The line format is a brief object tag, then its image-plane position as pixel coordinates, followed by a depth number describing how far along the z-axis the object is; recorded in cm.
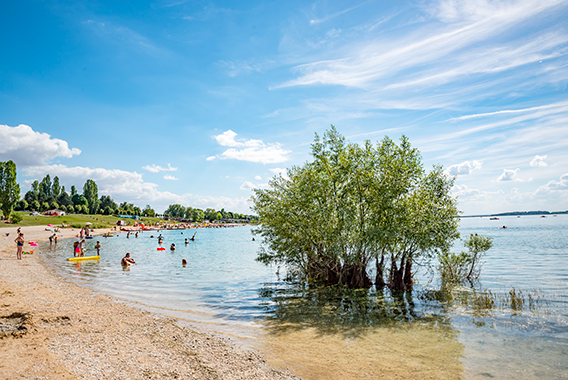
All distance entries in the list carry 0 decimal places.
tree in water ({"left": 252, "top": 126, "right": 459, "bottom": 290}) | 2036
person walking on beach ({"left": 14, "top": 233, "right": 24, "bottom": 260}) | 3357
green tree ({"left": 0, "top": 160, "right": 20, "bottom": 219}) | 8362
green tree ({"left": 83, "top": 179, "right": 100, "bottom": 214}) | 17450
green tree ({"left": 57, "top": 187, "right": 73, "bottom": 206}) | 17448
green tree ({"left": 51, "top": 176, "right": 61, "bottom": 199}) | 17675
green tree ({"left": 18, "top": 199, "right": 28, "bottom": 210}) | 13666
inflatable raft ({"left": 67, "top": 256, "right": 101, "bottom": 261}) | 3891
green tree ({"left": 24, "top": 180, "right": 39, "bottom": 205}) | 16145
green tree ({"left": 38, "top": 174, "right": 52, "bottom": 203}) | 16650
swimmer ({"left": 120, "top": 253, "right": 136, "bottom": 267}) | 3753
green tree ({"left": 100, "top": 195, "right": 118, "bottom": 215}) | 18962
